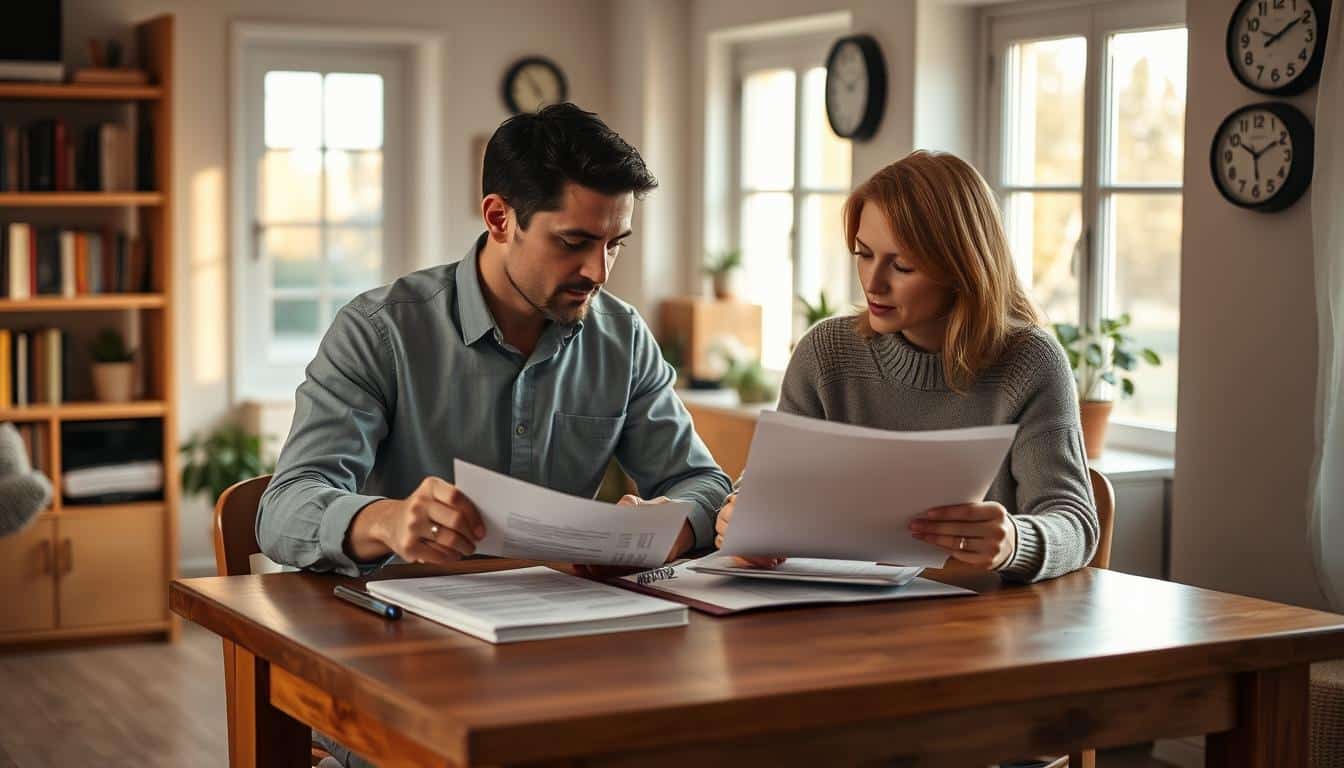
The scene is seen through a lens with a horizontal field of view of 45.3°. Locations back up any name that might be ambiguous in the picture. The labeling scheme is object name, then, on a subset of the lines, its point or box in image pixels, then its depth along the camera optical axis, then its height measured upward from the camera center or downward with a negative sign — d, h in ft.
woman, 7.68 -0.37
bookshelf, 16.11 -2.67
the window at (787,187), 18.13 +0.95
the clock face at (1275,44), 11.10 +1.62
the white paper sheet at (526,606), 5.48 -1.21
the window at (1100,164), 13.89 +0.98
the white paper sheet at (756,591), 6.09 -1.26
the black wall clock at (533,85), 20.10 +2.29
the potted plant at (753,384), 17.46 -1.25
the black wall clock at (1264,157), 11.26 +0.83
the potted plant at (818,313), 15.97 -0.43
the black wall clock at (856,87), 16.08 +1.86
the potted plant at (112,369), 16.83 -1.09
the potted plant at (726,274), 19.21 -0.06
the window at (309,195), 19.19 +0.86
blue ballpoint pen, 5.72 -1.22
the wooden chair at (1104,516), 7.90 -1.22
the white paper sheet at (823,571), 6.50 -1.26
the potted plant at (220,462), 17.79 -2.20
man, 7.18 -0.47
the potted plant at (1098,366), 13.39 -0.80
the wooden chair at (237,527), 7.34 -1.20
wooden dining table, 4.63 -1.29
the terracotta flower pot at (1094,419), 13.42 -1.24
